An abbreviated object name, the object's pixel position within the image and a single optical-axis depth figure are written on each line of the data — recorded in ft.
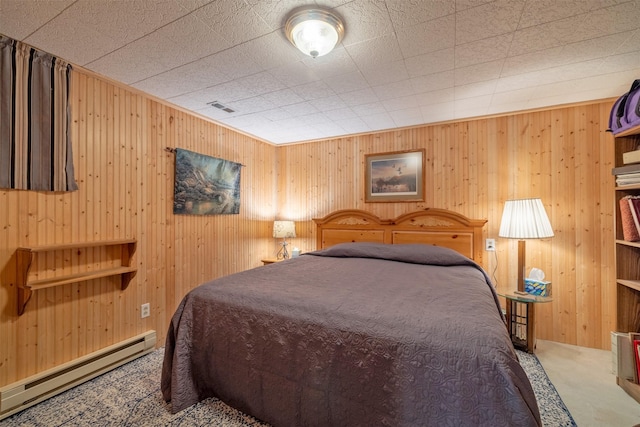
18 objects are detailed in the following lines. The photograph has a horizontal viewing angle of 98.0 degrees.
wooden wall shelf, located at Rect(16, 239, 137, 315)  5.81
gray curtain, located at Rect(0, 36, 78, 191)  5.73
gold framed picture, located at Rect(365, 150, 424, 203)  11.08
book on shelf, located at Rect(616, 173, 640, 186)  5.83
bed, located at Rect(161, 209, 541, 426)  3.44
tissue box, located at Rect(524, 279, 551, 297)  8.20
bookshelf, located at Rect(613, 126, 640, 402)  6.22
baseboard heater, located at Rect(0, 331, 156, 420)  5.65
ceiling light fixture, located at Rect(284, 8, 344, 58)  4.96
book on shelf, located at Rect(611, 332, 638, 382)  6.02
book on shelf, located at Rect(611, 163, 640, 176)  5.80
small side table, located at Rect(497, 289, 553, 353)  8.02
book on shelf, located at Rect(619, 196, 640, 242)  5.97
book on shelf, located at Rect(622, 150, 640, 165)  5.80
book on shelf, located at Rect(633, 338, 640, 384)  5.78
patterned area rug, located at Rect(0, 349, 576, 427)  5.42
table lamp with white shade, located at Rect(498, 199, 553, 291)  8.20
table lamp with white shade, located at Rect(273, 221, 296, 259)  12.59
